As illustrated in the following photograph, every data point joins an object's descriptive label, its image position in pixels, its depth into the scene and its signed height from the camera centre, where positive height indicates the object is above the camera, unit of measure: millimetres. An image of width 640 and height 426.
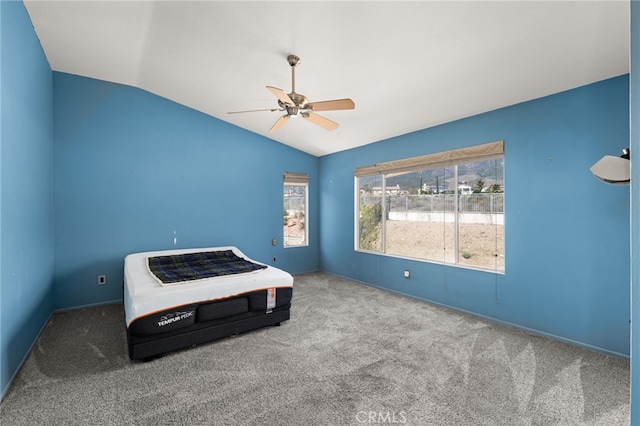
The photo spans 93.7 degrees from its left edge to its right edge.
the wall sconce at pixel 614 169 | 2346 +325
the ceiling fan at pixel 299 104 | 2686 +985
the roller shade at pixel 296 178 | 5919 +670
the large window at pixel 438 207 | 3682 +51
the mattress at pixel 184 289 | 2584 -747
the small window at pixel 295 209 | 5984 +49
